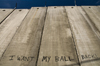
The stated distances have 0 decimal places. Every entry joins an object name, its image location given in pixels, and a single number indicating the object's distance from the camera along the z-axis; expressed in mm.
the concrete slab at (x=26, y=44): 9422
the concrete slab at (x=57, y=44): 9281
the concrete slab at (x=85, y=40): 9425
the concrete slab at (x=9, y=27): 11977
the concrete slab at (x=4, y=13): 17398
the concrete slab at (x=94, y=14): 14713
